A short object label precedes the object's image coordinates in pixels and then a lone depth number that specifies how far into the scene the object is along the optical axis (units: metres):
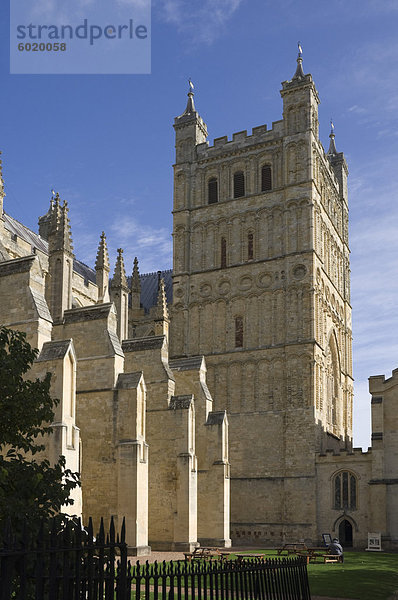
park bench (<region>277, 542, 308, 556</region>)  28.33
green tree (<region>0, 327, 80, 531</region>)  8.91
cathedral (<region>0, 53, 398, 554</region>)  26.81
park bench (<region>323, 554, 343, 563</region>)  25.45
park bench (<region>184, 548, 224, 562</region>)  23.40
